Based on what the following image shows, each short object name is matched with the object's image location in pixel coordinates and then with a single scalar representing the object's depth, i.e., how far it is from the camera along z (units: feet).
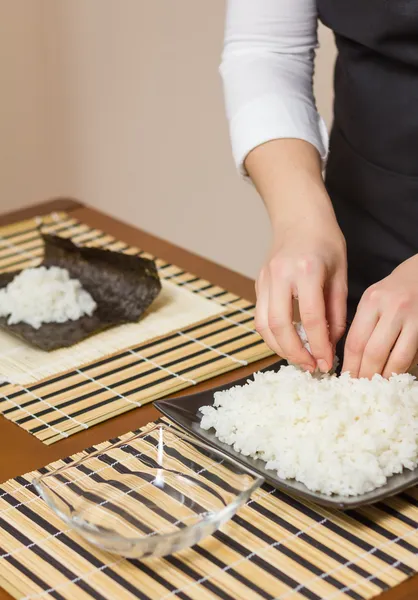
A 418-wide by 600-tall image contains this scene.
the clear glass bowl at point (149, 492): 3.88
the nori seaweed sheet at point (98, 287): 4.94
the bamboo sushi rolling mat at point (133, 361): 4.54
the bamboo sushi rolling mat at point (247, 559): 3.83
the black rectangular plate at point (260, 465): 3.98
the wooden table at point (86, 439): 4.24
